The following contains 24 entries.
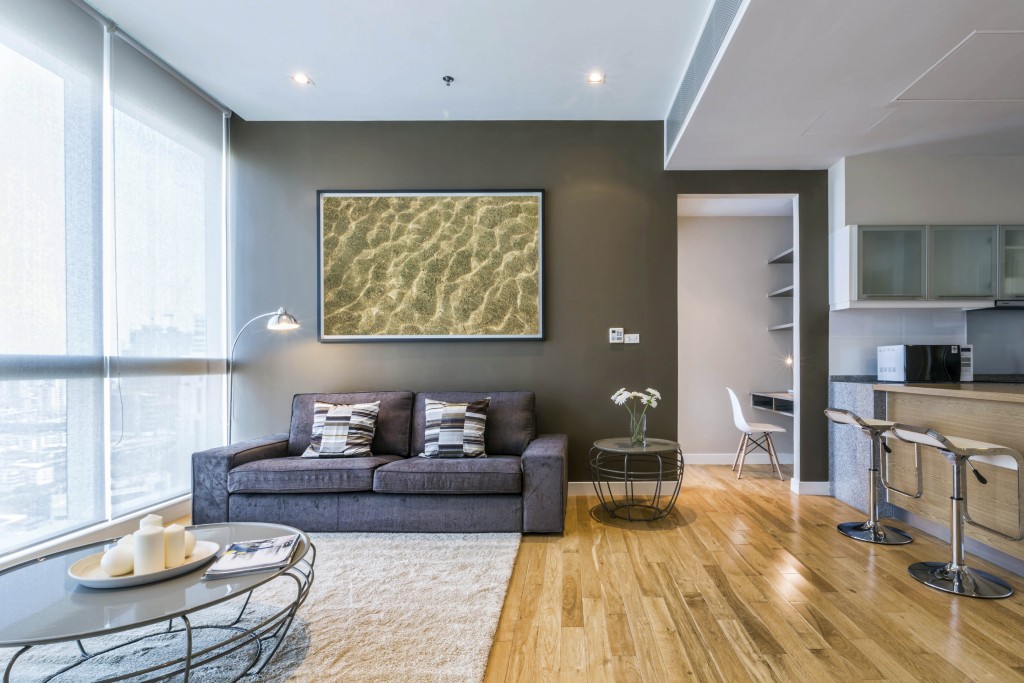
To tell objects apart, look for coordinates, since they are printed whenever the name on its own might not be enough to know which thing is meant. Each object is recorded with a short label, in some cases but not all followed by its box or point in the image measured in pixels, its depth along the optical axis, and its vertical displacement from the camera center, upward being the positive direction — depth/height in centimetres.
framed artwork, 405 +54
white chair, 462 -81
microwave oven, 358 -15
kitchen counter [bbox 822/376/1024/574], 254 -69
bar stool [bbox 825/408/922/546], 301 -98
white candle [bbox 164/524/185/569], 168 -67
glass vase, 345 -63
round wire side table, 369 -106
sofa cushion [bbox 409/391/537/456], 367 -57
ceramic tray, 158 -73
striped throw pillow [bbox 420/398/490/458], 342 -59
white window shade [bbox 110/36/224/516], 314 +43
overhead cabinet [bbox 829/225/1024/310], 371 +54
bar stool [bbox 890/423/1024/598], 232 -87
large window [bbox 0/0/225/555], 253 +37
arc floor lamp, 358 +14
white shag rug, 178 -113
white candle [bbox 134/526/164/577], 161 -65
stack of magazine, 167 -73
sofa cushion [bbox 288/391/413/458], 369 -57
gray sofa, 310 -92
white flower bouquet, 347 -50
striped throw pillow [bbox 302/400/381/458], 346 -60
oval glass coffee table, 135 -75
